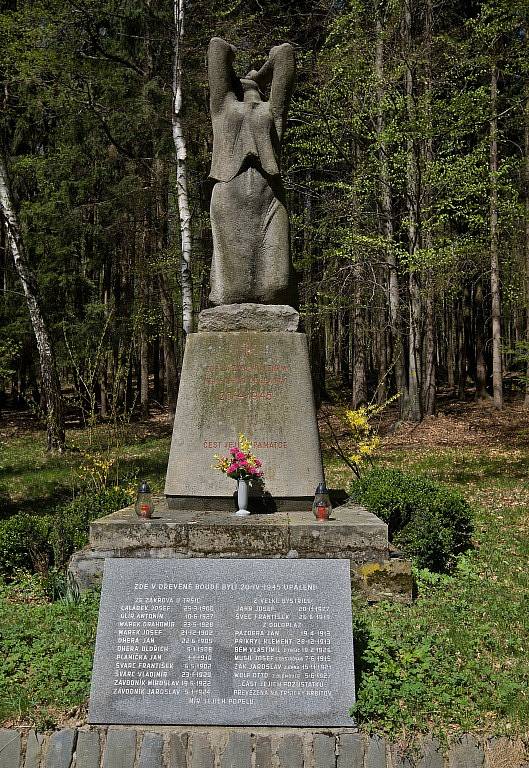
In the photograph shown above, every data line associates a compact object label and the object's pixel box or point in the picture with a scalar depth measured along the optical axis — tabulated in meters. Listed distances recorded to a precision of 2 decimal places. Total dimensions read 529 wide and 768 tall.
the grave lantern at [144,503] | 6.47
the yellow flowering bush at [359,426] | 9.08
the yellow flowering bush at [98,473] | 9.21
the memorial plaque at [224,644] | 3.88
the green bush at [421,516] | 7.37
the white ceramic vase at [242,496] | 6.65
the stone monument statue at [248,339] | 6.96
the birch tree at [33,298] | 15.80
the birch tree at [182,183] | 13.87
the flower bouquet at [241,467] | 6.59
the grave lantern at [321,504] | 6.43
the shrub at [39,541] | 7.42
